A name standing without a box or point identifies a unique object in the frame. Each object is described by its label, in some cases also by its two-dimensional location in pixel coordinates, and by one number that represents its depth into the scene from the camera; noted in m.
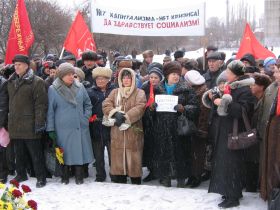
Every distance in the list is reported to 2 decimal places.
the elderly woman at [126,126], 5.71
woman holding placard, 5.58
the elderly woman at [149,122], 5.85
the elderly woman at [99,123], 6.19
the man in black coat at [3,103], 5.89
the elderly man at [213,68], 6.52
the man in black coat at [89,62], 6.98
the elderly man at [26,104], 5.67
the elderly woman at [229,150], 4.71
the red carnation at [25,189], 3.71
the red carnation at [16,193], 3.59
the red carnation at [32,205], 3.55
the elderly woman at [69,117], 5.76
